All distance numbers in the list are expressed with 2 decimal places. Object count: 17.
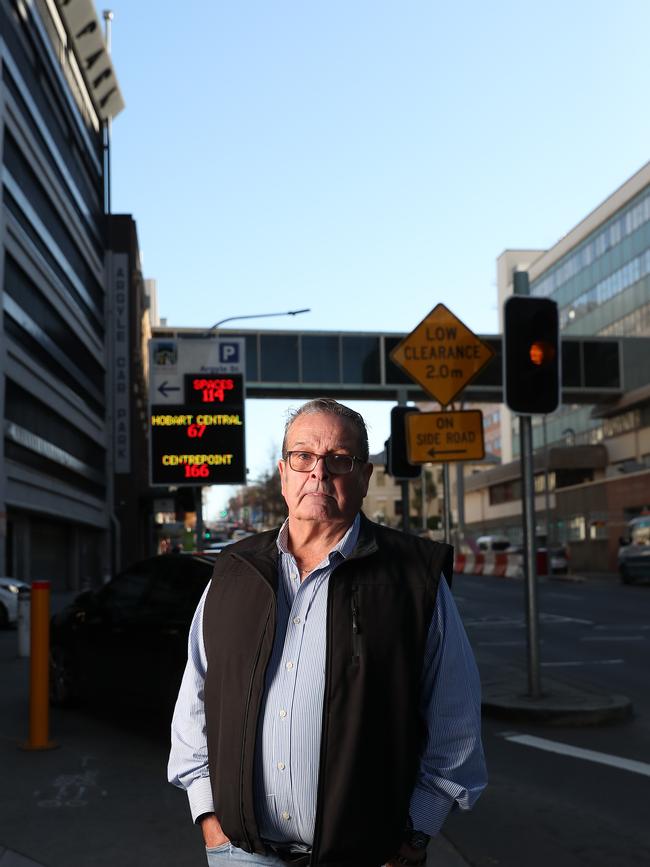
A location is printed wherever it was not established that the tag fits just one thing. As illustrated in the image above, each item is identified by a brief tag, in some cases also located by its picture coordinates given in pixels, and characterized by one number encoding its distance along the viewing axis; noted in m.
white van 62.56
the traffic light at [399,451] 12.89
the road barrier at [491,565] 42.16
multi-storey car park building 33.97
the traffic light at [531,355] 9.34
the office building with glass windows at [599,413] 52.19
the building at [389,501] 108.88
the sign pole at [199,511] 15.73
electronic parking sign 15.30
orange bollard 7.78
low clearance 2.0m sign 10.61
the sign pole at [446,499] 12.98
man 2.47
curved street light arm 28.80
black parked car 8.15
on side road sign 10.62
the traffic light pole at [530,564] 9.20
